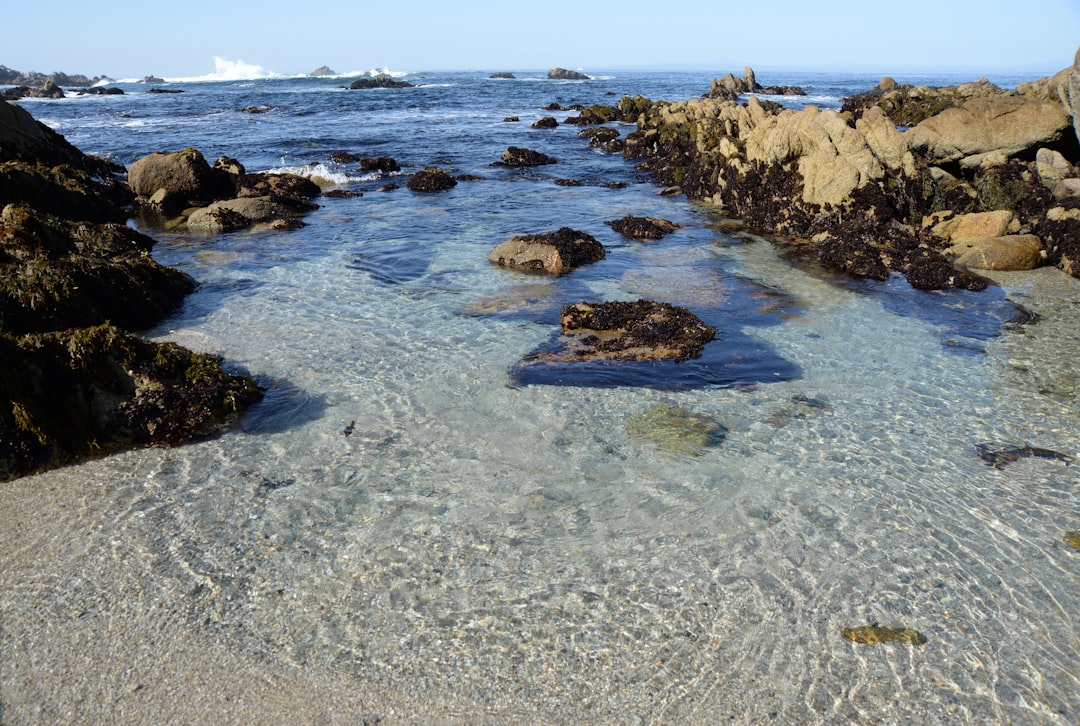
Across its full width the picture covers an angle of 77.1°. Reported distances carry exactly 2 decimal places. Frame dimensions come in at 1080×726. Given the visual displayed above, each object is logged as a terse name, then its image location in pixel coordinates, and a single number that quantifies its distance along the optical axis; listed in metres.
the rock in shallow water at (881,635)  4.87
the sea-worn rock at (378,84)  90.01
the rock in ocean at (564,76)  116.12
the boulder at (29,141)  17.94
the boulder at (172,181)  18.86
